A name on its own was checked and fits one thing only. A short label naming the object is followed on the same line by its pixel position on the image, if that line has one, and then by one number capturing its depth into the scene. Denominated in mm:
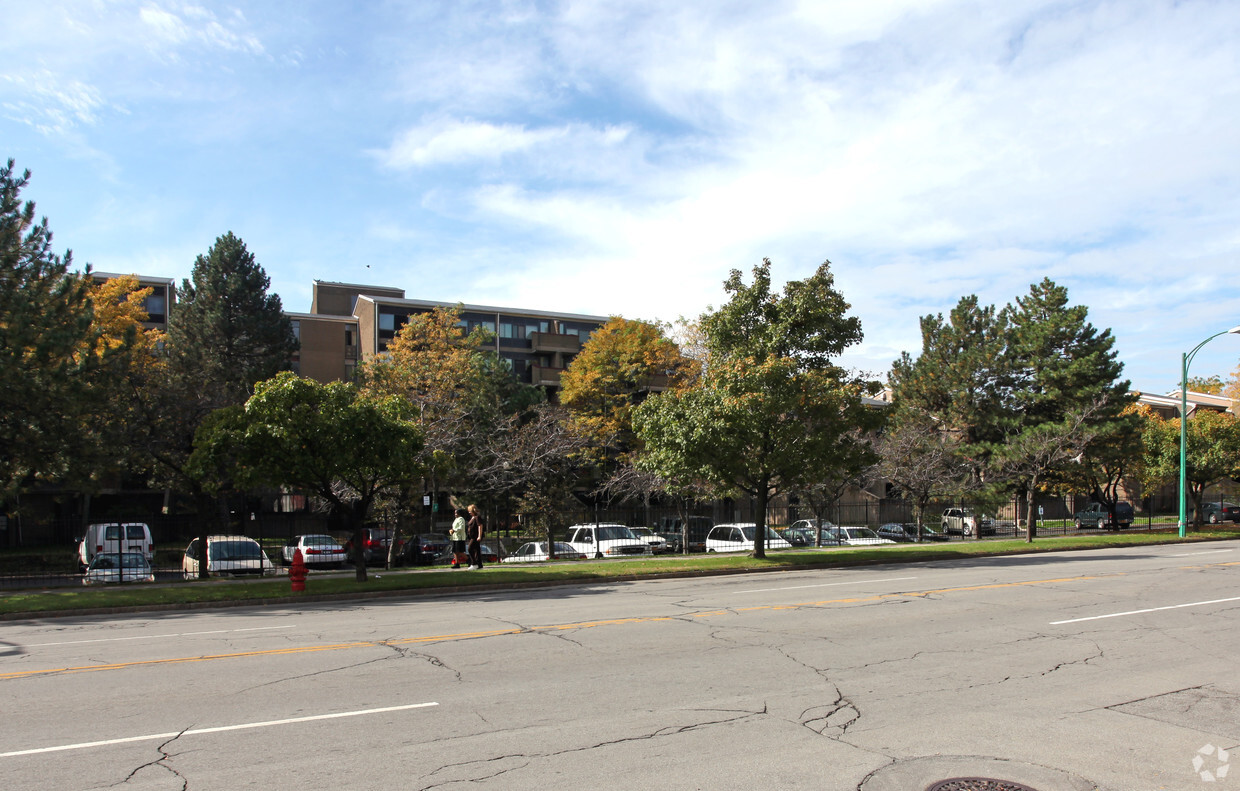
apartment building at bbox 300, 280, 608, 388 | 57219
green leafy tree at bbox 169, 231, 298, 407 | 42312
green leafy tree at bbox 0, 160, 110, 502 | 18812
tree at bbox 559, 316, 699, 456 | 44750
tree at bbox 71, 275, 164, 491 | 20172
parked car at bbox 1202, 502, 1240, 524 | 58250
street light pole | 35900
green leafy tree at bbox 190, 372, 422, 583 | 18688
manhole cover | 5398
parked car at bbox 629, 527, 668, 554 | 32562
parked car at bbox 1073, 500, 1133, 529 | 48125
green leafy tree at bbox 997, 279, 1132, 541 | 36625
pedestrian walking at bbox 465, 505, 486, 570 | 23078
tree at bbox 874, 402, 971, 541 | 36625
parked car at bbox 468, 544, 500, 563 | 29781
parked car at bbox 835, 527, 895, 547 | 36575
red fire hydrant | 18062
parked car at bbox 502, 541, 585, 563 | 29422
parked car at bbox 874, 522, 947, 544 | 39875
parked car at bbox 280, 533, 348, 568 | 29531
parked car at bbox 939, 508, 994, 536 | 41031
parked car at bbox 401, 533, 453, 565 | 32281
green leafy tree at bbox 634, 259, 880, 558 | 23016
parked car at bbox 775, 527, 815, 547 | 35928
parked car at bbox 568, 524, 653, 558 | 30116
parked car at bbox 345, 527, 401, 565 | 32312
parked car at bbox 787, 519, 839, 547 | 36781
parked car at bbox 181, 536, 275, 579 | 24656
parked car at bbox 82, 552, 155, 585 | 21812
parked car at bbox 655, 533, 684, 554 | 34000
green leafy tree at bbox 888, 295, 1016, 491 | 41491
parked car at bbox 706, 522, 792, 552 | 32438
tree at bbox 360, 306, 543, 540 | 32312
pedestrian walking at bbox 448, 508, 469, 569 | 23672
